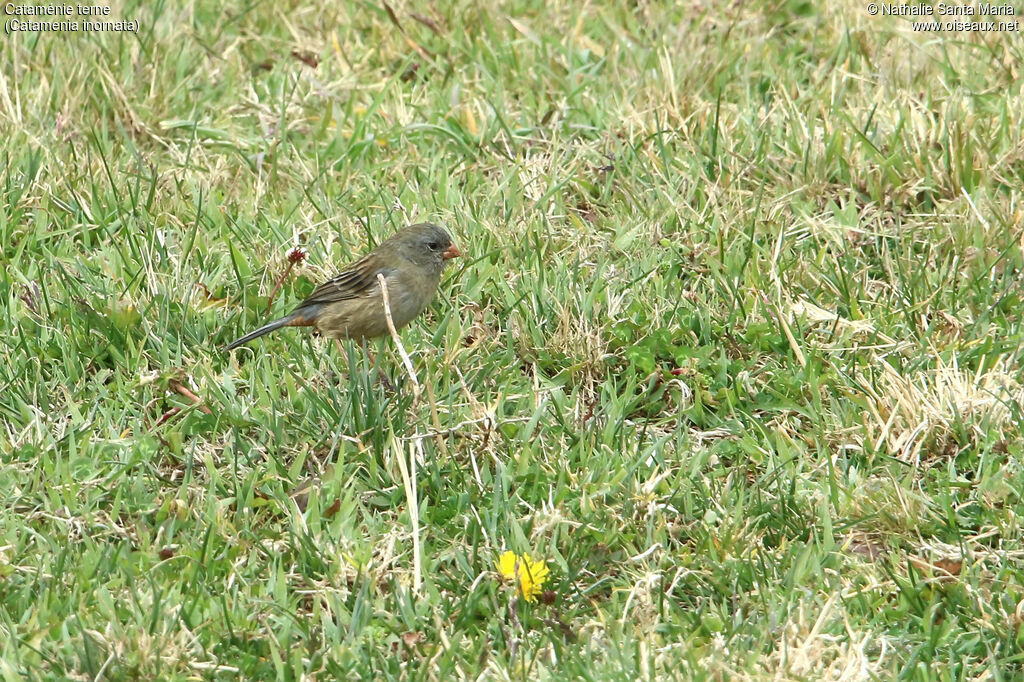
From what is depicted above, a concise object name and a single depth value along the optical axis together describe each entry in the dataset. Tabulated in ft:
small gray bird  35.35
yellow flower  26.91
